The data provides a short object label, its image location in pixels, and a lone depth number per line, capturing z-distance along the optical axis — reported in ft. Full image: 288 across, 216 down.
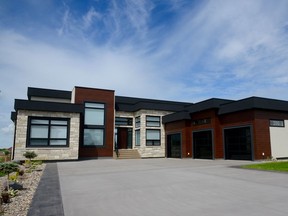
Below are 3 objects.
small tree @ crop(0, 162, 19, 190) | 30.68
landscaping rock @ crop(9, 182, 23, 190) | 25.25
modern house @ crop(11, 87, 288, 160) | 59.67
